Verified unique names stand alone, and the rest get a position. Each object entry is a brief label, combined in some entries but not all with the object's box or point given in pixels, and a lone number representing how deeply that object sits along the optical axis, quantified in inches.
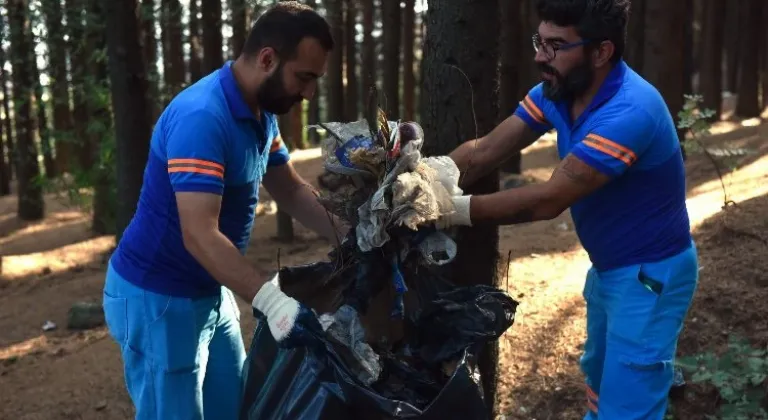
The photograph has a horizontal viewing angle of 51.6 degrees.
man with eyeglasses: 113.0
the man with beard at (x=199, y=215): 105.9
